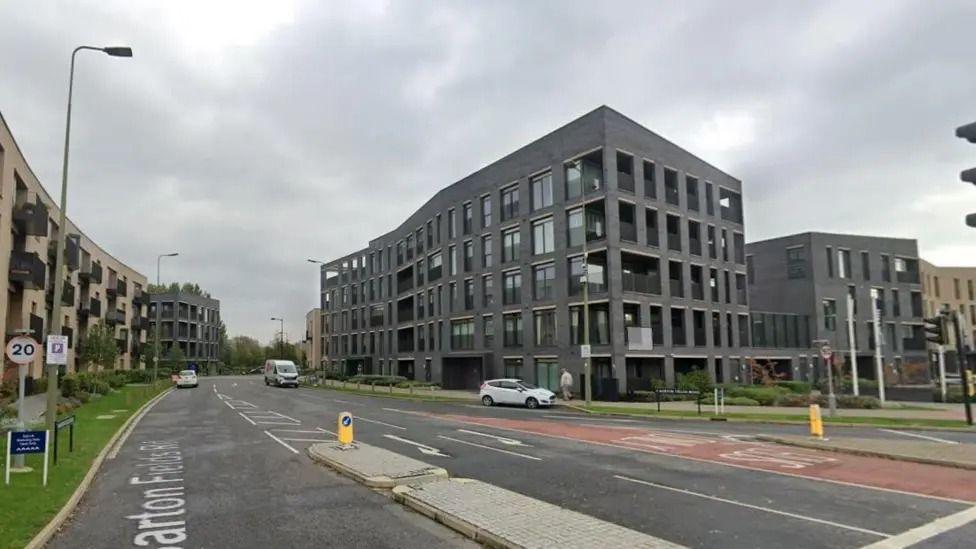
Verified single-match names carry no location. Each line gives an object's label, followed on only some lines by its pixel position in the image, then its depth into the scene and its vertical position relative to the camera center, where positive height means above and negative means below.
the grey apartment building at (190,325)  107.25 +4.49
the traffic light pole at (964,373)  19.85 -1.07
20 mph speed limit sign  11.77 +0.07
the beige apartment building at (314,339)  98.31 +1.63
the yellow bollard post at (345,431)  15.30 -1.99
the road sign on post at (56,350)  12.53 +0.06
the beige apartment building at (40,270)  30.20 +5.91
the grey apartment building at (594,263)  36.44 +5.35
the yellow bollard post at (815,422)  16.52 -2.10
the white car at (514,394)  31.58 -2.45
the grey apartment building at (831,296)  50.41 +3.82
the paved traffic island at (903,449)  13.05 -2.49
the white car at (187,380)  56.28 -2.57
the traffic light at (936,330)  20.06 +0.32
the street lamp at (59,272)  13.12 +1.69
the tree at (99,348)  42.19 +0.29
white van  58.05 -2.21
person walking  33.72 -2.01
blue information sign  10.75 -1.52
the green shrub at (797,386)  39.75 -2.85
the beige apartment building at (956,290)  68.44 +5.51
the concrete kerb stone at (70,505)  7.69 -2.31
